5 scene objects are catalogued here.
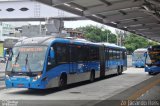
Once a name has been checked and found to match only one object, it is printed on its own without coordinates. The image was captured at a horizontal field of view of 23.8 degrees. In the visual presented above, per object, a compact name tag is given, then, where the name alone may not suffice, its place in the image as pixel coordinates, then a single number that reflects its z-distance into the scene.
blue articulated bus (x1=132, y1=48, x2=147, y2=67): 53.18
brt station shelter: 19.97
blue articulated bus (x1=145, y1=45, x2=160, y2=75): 33.94
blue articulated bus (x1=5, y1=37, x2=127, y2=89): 16.78
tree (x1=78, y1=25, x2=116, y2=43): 98.12
